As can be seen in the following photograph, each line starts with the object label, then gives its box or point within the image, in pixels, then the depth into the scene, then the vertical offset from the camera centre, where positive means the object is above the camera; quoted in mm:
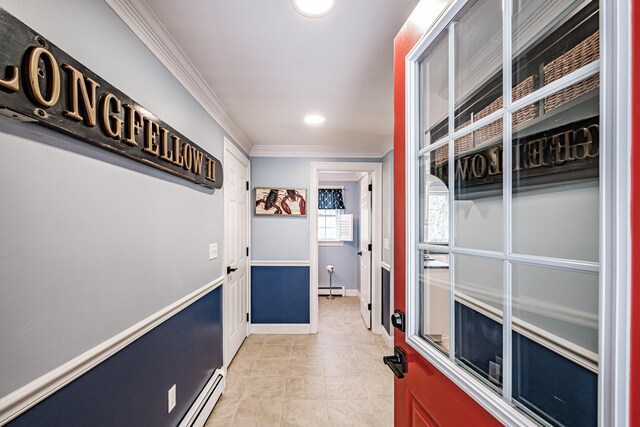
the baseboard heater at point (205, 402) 1771 -1258
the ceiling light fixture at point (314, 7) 1188 +878
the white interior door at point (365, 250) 3867 -474
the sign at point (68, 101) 694 +357
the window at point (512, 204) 521 +30
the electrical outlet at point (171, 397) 1574 -998
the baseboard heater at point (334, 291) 5547 -1426
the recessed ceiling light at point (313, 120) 2555 +873
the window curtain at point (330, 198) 5617 +355
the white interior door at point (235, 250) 2693 -348
